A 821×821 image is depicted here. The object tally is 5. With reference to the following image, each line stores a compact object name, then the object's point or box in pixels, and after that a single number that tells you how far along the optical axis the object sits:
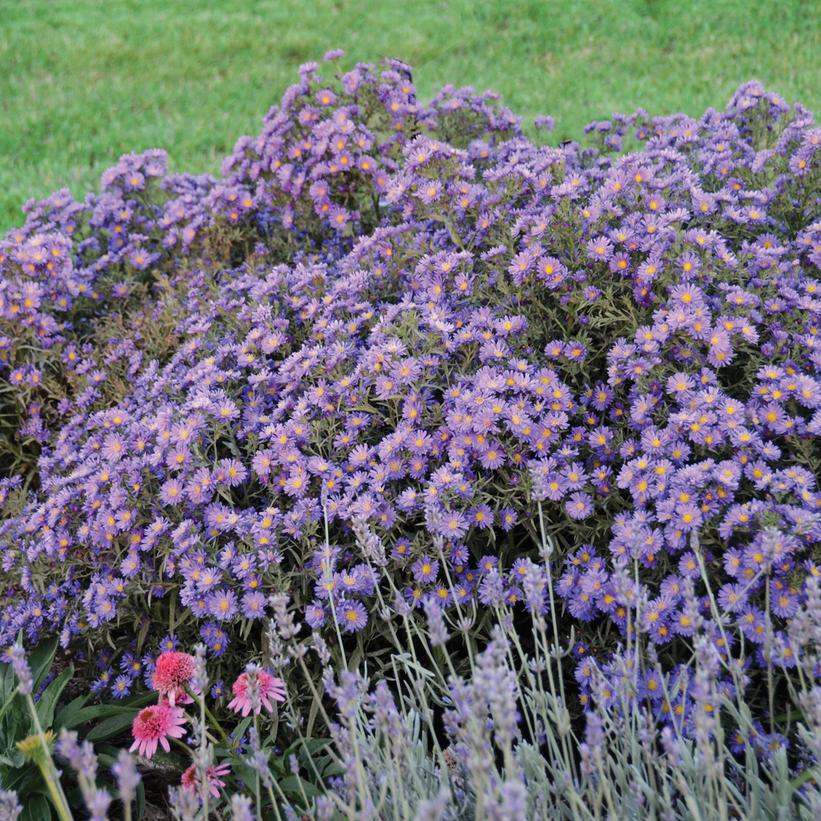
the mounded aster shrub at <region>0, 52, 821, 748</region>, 2.22
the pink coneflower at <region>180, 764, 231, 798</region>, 2.00
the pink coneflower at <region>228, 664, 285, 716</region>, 2.04
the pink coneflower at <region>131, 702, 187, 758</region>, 2.07
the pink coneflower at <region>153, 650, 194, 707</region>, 2.12
